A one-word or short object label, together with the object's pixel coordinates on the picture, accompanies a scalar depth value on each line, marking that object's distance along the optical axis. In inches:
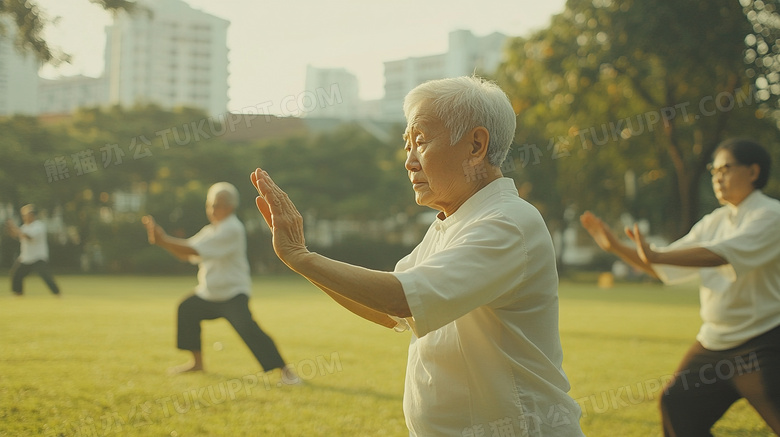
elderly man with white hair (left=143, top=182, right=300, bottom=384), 296.8
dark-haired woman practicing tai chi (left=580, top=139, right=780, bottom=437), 147.5
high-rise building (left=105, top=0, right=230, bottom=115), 1807.3
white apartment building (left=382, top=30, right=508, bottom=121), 2016.5
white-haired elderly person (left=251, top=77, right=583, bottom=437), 77.7
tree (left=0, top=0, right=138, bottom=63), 288.0
